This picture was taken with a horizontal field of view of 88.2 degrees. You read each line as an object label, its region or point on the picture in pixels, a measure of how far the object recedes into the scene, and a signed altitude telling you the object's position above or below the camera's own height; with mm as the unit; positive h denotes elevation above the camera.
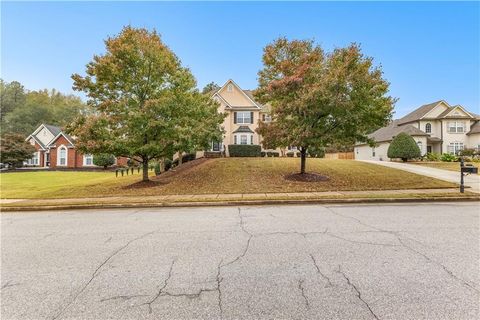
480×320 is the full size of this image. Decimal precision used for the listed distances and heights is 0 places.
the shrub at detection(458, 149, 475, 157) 30406 +1192
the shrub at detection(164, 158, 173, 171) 24666 -474
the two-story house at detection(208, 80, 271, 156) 31703 +5954
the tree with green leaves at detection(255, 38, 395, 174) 13593 +3765
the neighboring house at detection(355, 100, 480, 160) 34284 +4492
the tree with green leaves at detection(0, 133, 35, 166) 34969 +1253
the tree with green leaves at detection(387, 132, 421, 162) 27344 +1468
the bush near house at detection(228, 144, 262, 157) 30188 +1211
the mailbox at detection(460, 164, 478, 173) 10430 -311
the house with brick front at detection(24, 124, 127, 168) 37688 +379
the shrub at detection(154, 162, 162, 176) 21788 -957
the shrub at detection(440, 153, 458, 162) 27969 +398
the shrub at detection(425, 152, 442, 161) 29531 +533
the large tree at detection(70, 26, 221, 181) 13844 +3491
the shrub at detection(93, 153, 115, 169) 34500 -321
